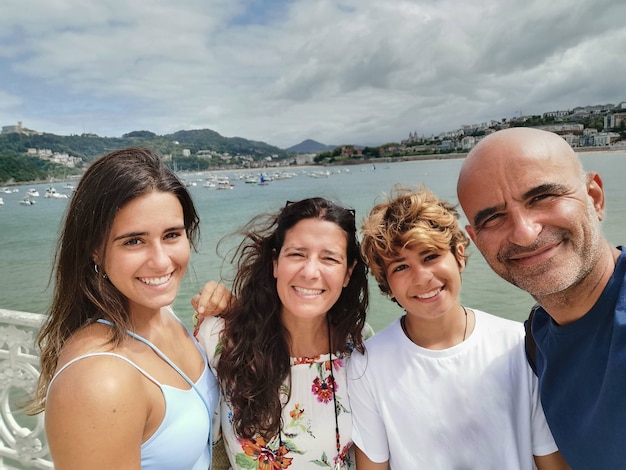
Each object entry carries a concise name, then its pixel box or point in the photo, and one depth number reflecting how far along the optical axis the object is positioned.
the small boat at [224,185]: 79.19
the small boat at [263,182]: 88.54
